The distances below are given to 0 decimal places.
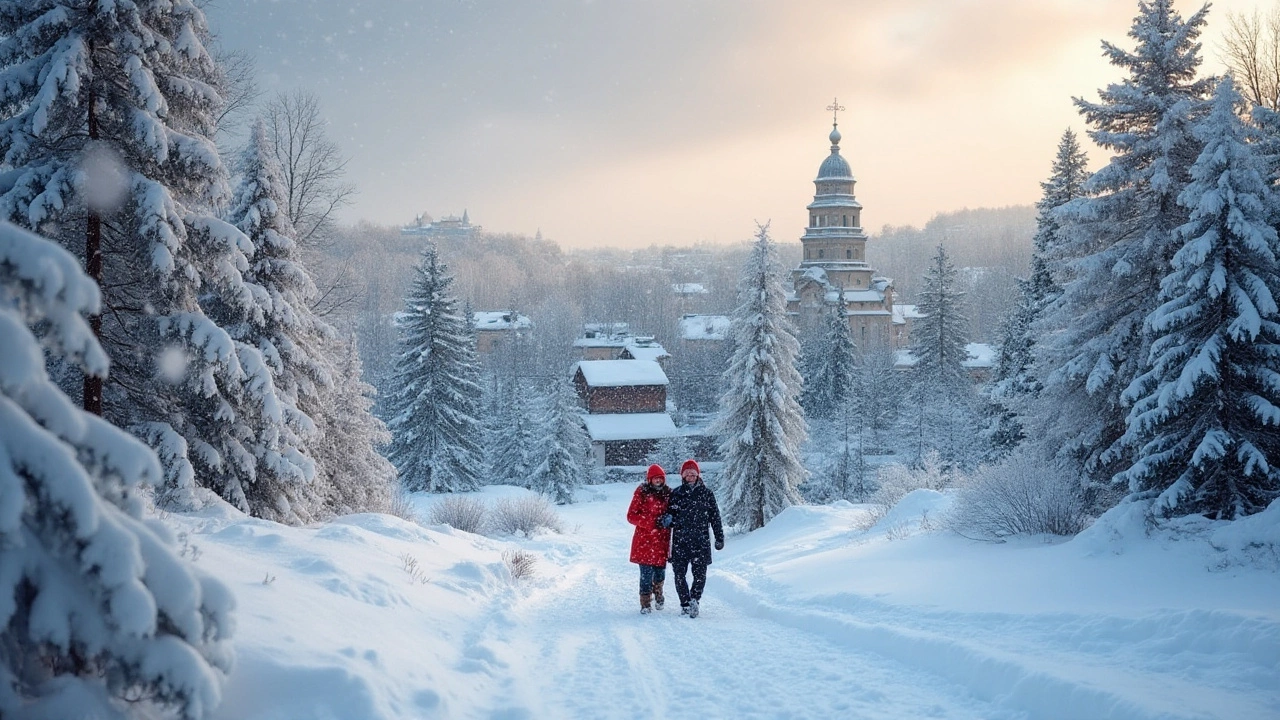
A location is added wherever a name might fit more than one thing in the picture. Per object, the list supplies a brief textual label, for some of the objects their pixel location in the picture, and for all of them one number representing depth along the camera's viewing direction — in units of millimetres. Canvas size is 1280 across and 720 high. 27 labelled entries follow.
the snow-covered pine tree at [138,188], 8914
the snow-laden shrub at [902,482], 23453
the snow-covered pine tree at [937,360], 48094
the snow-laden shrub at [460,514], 19906
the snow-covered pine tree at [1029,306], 25125
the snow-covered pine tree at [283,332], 13242
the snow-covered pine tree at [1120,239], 12727
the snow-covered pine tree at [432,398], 38281
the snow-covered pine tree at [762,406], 26141
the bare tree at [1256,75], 19562
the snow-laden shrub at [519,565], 10719
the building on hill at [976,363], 72294
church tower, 86562
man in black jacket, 8742
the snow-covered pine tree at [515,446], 45094
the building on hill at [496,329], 100688
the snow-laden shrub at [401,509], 20500
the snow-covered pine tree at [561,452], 42000
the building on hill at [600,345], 91875
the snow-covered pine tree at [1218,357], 9469
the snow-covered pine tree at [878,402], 55712
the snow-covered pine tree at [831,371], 63438
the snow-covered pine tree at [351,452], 17578
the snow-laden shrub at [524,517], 22031
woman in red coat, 8688
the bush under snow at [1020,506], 10344
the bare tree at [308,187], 23844
